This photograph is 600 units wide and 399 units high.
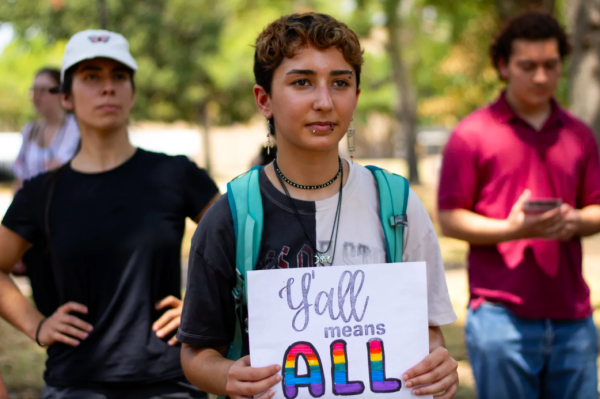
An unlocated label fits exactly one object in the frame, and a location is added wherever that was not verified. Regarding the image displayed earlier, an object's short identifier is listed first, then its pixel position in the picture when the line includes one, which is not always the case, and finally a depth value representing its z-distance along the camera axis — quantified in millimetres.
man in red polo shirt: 3602
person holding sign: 2248
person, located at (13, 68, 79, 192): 5777
